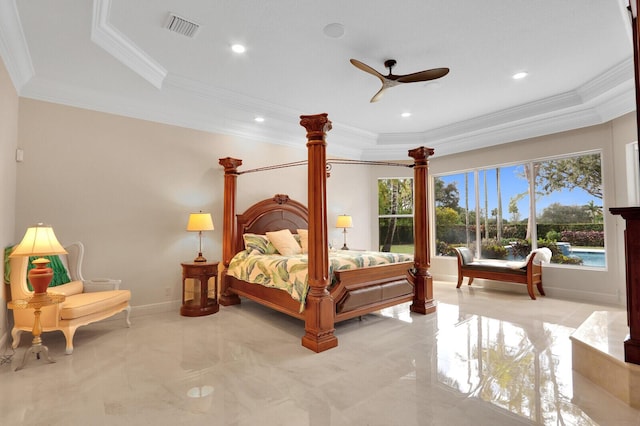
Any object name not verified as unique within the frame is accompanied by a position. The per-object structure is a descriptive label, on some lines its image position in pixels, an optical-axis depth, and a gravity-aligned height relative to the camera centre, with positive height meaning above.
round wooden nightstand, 4.21 -0.83
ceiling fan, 3.25 +1.57
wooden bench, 5.08 -0.77
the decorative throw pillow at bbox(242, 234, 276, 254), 4.69 -0.28
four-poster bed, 3.20 -0.51
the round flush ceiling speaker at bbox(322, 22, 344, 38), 3.03 +1.87
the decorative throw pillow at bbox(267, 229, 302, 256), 4.70 -0.26
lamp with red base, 2.66 -0.19
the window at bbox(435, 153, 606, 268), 5.10 +0.25
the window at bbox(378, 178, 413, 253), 7.29 +0.22
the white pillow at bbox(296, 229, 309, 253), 5.10 -0.21
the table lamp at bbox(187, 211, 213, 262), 4.28 +0.04
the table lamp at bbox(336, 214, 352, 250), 6.30 +0.06
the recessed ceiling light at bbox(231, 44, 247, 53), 3.38 +1.88
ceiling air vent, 2.92 +1.87
